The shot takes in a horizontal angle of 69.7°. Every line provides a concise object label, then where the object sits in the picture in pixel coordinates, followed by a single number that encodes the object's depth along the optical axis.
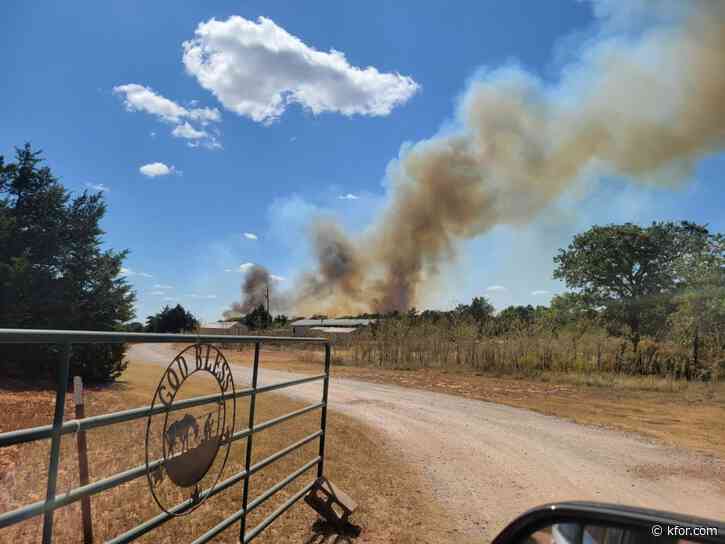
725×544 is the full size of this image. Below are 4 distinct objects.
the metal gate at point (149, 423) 2.05
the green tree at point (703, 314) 23.31
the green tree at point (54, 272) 13.25
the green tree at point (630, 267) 37.00
